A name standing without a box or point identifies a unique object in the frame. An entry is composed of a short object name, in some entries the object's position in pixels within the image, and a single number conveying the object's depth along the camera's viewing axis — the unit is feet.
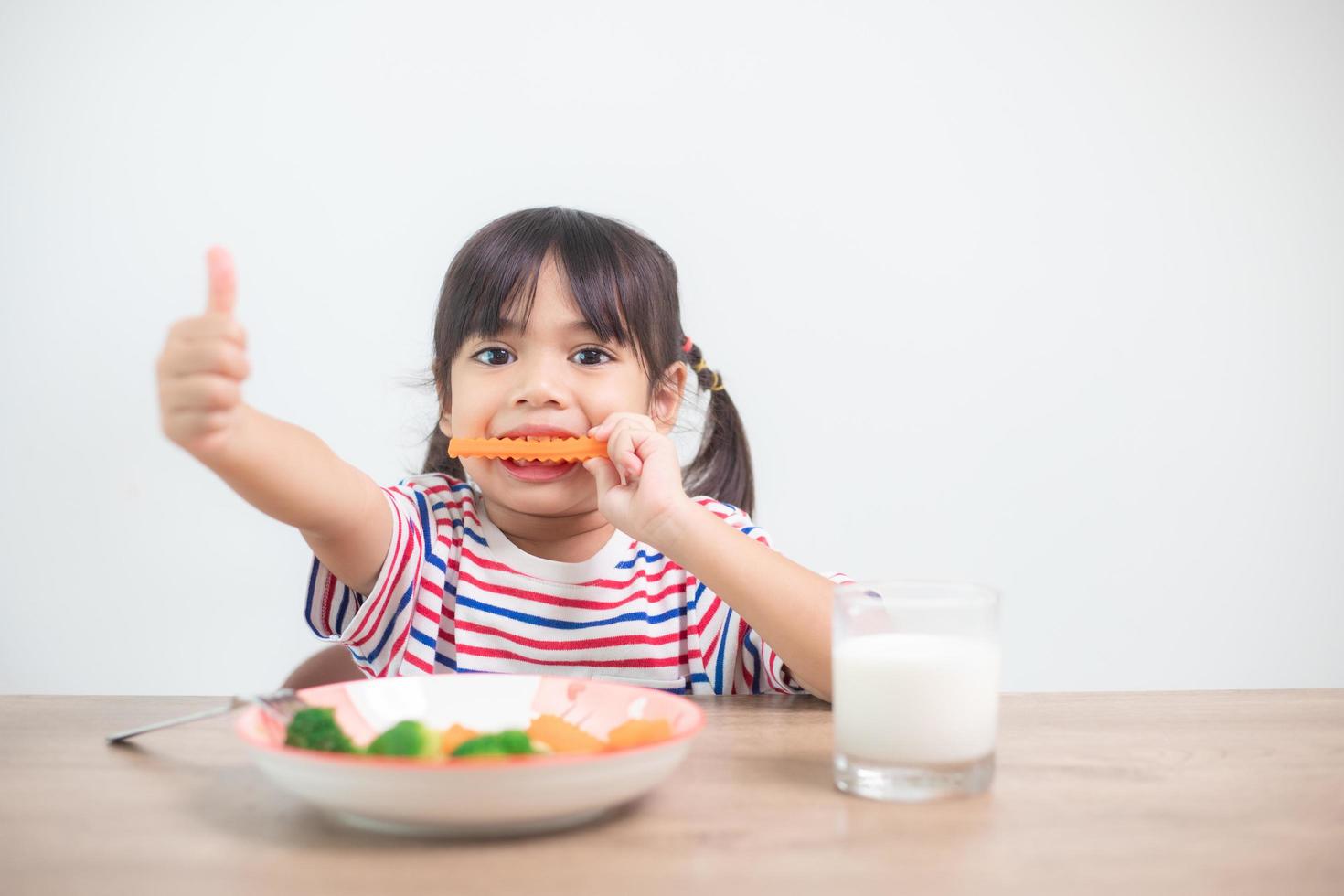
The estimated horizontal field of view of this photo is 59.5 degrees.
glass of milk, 1.91
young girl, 3.08
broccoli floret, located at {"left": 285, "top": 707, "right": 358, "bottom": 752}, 1.81
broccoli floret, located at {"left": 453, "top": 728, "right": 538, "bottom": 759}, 1.74
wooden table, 1.58
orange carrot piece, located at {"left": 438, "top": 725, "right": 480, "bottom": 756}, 1.88
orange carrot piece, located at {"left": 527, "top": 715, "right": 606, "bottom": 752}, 1.92
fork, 2.06
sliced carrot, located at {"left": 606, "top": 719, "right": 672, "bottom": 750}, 1.90
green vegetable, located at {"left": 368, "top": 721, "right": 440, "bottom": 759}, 1.79
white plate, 1.59
